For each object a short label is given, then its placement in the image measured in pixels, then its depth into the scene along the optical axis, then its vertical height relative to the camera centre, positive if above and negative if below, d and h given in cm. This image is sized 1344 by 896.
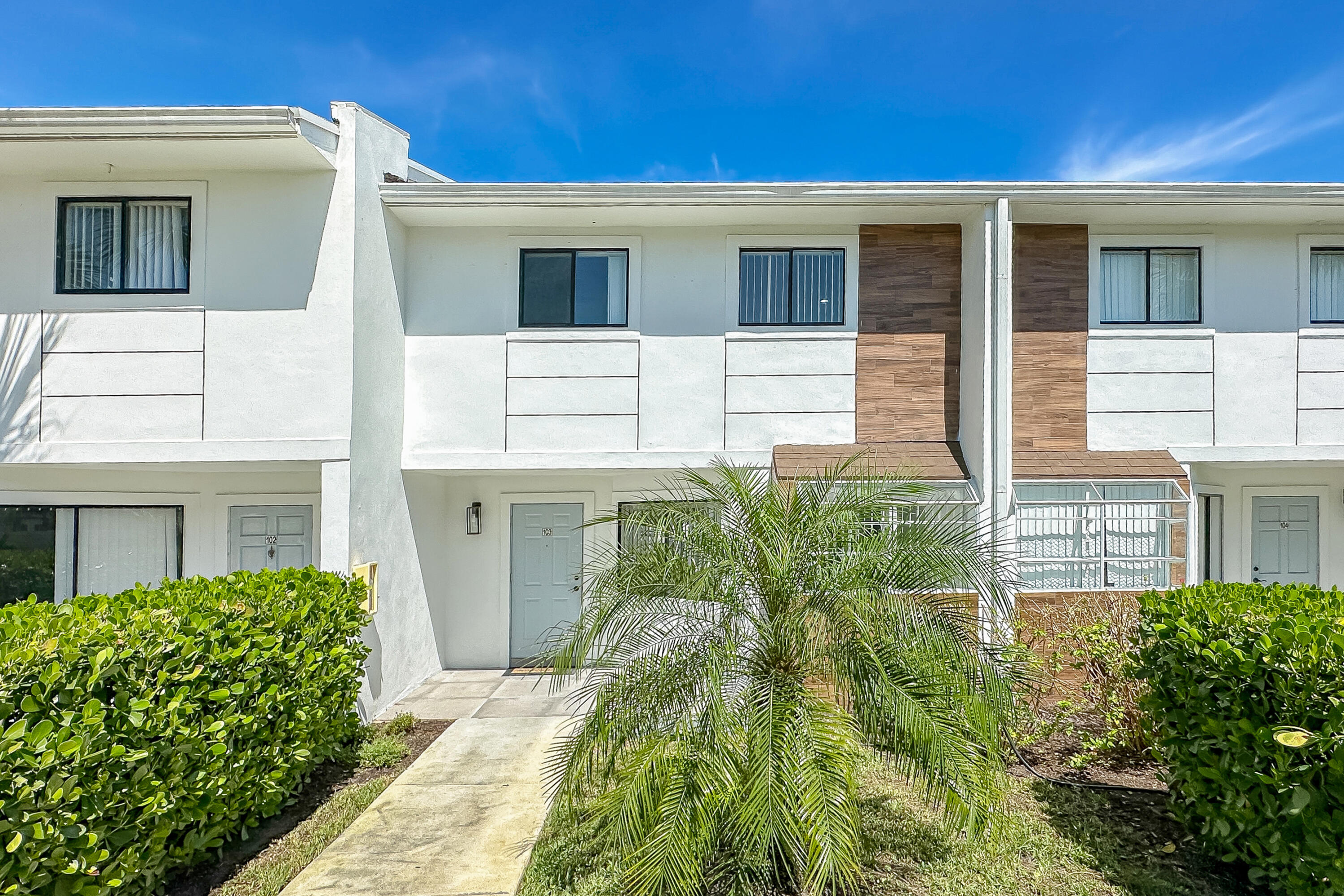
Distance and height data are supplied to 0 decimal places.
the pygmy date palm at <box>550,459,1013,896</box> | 381 -131
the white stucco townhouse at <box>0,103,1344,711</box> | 770 +136
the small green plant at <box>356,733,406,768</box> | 663 -291
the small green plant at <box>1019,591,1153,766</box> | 605 -198
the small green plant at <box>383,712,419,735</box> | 738 -290
